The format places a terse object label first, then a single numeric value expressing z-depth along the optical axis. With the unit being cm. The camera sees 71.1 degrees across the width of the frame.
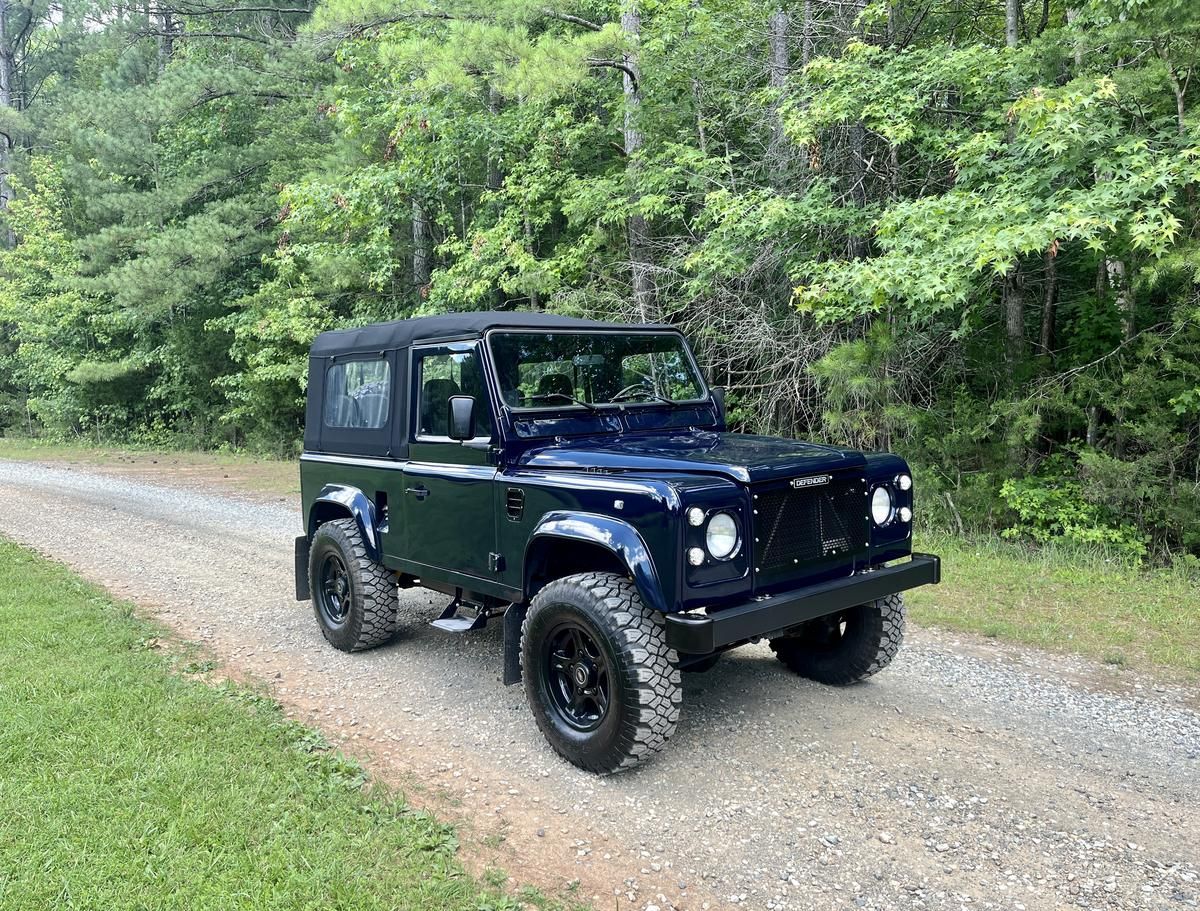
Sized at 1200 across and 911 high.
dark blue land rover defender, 362
